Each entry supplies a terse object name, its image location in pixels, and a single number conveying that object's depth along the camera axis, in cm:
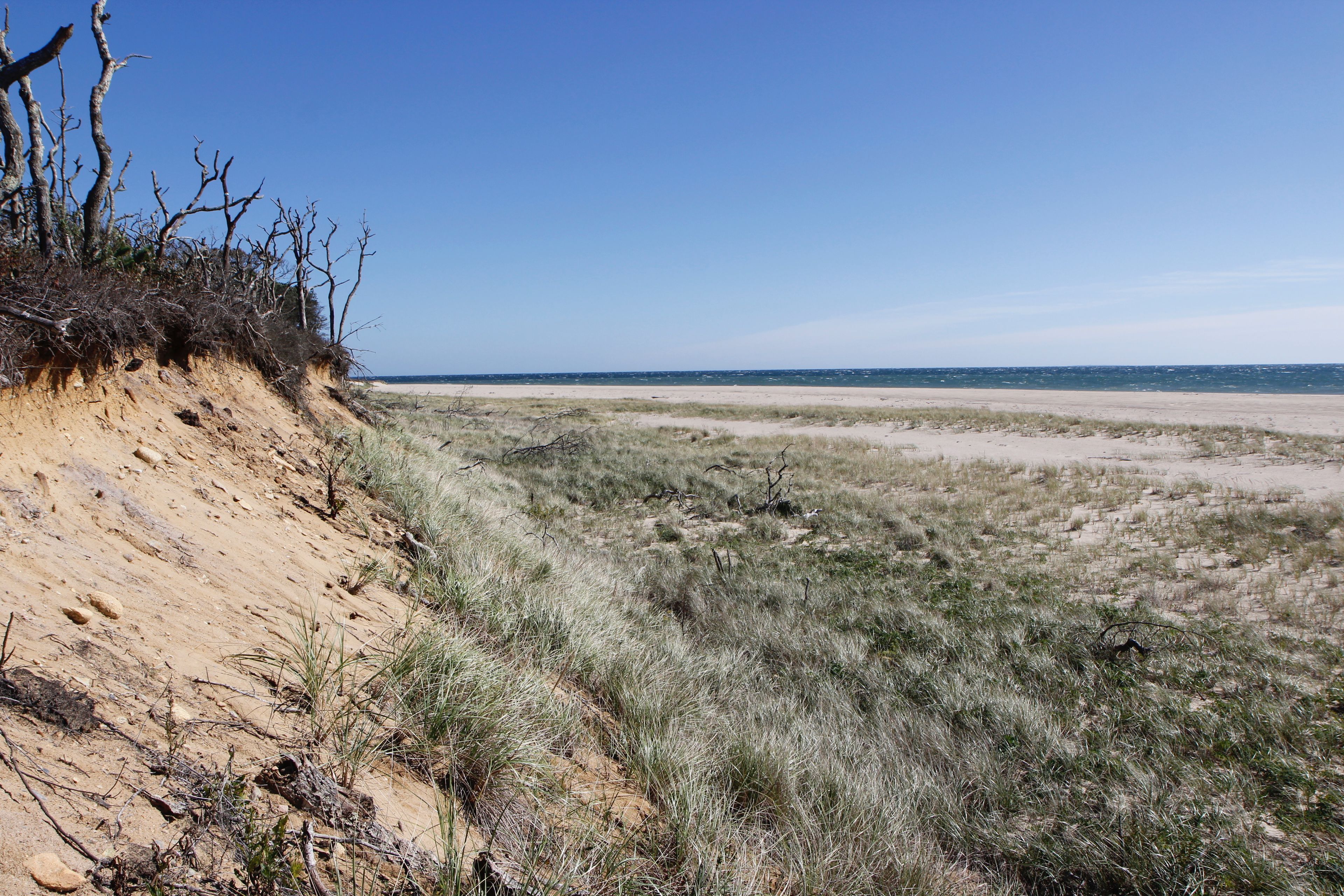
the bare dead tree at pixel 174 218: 838
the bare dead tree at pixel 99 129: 736
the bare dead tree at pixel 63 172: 972
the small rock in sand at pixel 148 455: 460
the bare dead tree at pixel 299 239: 1453
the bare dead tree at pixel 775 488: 1229
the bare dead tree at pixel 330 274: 1505
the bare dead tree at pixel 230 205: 1001
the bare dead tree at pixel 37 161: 617
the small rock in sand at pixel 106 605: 276
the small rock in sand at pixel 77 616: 259
